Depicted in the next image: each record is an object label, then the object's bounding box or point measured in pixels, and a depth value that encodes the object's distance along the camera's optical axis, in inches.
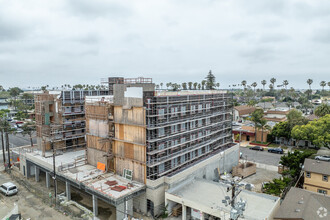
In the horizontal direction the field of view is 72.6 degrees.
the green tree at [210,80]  4638.3
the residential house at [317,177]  1393.9
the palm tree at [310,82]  6065.9
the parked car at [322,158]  2062.9
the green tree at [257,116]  2691.9
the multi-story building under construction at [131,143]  1241.4
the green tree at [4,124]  1939.7
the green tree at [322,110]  2787.9
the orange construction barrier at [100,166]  1454.4
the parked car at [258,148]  2528.1
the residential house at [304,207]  1007.0
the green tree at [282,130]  2645.4
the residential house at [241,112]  4288.9
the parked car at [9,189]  1460.4
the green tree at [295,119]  2591.0
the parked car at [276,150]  2394.2
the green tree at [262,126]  2773.1
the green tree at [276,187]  1296.8
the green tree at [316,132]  1978.3
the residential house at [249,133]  2898.6
